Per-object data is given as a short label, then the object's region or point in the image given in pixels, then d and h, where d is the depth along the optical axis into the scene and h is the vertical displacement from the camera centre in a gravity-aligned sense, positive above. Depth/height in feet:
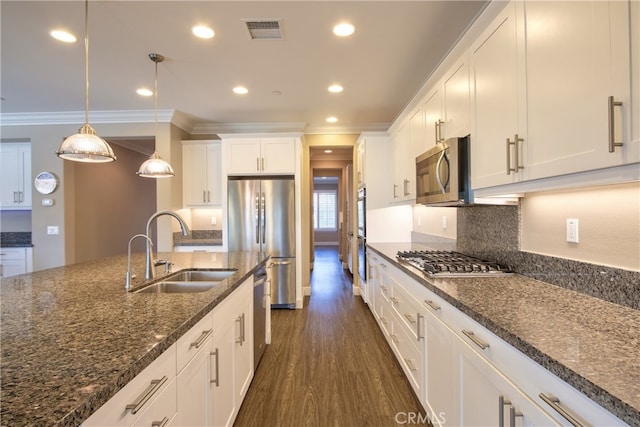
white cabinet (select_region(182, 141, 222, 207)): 14.61 +2.34
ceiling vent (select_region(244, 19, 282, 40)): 7.14 +4.57
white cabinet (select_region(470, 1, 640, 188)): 2.94 +1.49
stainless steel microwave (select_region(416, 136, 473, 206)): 6.08 +0.86
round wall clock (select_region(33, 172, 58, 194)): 13.48 +1.52
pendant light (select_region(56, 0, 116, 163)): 5.44 +1.29
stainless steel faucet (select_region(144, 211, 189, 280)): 5.77 -0.82
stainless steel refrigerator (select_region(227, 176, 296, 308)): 13.52 -0.34
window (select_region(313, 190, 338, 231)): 40.11 +0.61
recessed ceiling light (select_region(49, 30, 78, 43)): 7.54 +4.58
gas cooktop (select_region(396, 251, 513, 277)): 5.88 -1.09
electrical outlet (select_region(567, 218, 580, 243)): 4.66 -0.28
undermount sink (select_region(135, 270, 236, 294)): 5.89 -1.38
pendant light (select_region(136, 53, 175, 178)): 8.48 +1.38
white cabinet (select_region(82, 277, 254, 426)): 2.65 -1.98
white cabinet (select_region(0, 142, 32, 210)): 14.12 +1.90
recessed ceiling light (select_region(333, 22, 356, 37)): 7.27 +4.53
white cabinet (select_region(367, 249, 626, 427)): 2.67 -1.99
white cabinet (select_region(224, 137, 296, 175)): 13.76 +2.68
